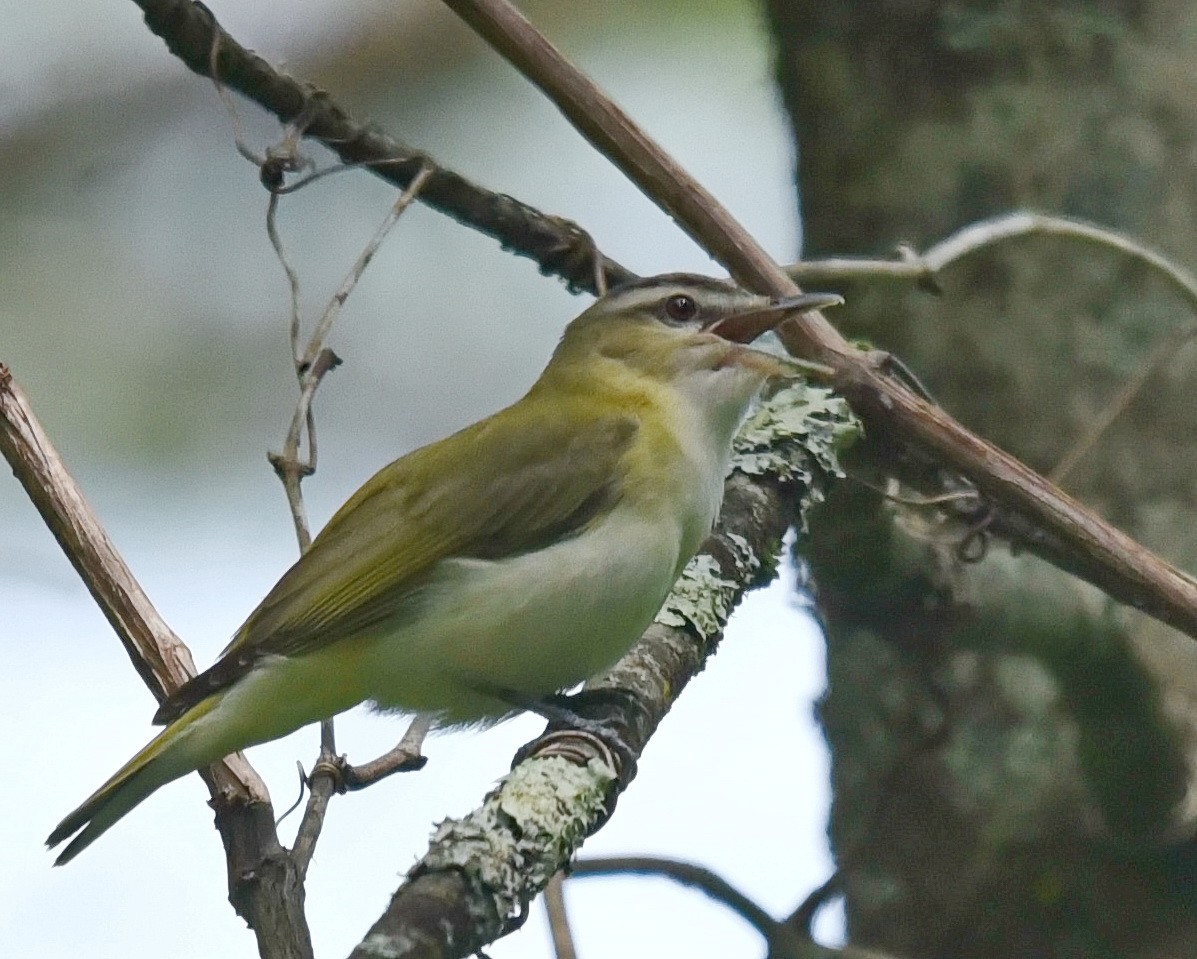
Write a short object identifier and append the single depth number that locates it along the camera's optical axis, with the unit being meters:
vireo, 5.00
